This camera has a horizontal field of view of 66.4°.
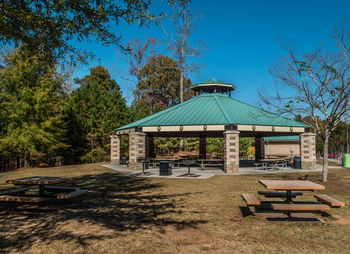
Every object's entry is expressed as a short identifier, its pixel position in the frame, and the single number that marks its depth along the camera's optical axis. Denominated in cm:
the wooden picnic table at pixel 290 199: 628
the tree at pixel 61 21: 809
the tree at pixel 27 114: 2091
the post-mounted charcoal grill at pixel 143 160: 1711
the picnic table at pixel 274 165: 1919
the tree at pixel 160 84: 4900
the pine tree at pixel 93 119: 2644
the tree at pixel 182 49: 3238
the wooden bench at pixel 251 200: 651
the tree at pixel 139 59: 3941
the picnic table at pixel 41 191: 756
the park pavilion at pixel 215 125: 1798
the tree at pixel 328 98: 1195
